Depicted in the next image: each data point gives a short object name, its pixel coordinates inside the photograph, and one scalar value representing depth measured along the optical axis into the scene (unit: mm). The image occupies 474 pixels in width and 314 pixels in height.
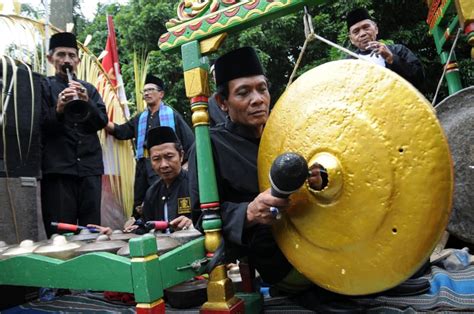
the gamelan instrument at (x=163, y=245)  1432
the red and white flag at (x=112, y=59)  4817
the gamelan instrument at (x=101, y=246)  1480
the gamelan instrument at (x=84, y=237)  1789
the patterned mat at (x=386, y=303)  1538
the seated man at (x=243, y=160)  1577
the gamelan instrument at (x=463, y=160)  2396
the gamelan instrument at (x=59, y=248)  1519
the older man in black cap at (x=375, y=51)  2549
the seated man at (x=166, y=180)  2688
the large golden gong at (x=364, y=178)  1104
